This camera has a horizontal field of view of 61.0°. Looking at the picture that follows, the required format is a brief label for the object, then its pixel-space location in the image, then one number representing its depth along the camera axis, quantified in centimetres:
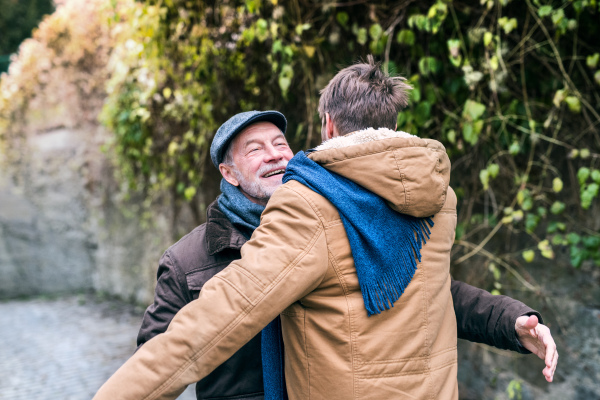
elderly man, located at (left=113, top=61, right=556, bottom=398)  120
